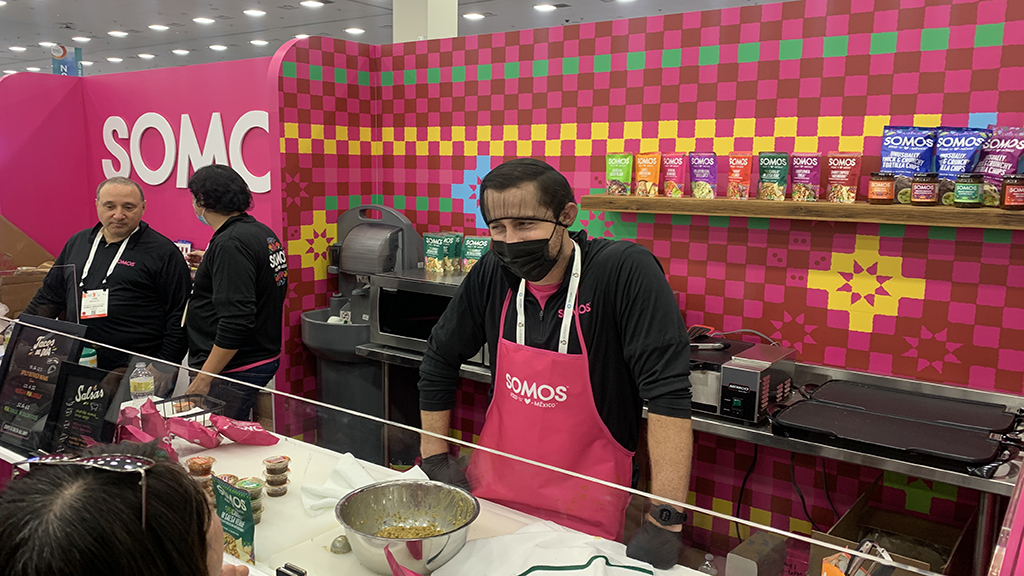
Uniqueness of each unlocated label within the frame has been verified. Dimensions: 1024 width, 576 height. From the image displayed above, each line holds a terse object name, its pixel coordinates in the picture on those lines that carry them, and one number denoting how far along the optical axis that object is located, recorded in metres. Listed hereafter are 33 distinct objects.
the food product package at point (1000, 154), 2.79
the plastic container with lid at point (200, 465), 1.81
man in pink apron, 1.99
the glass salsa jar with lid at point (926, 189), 2.90
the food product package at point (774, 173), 3.25
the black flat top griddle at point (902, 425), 2.48
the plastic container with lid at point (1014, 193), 2.73
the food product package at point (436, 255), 4.27
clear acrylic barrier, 1.38
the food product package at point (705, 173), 3.46
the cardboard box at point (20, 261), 4.39
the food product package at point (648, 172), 3.62
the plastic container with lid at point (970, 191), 2.80
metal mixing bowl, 1.47
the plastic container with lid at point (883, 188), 2.99
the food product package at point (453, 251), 4.30
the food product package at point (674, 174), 3.55
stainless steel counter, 2.41
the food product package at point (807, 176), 3.20
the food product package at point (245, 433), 2.04
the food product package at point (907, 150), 2.94
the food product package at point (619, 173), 3.71
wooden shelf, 2.77
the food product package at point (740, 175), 3.37
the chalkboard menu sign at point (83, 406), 2.16
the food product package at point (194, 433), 2.02
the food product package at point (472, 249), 4.24
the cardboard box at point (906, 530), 2.86
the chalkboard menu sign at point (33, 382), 2.29
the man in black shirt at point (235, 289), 3.27
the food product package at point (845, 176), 3.10
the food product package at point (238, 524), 1.61
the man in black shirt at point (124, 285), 3.52
